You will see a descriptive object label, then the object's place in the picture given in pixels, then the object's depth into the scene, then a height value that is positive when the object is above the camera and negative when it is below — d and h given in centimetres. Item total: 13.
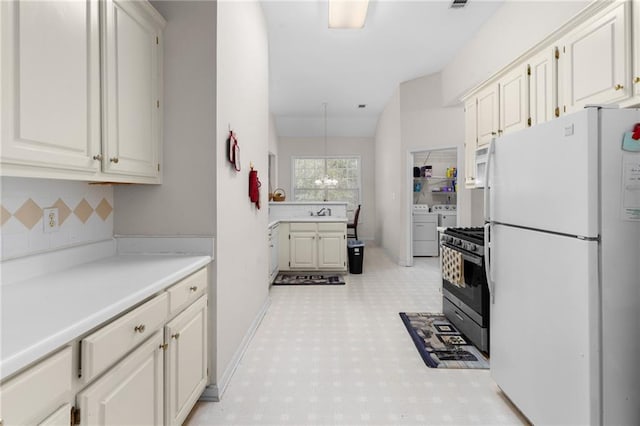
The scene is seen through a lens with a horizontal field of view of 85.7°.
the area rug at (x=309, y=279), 484 -102
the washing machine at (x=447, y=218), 723 -18
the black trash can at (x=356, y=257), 541 -74
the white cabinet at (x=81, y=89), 111 +49
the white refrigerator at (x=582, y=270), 138 -26
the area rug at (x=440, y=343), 252 -110
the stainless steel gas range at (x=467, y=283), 260 -60
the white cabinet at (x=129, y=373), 85 -53
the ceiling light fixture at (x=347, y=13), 323 +194
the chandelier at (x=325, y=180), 807 +70
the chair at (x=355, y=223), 707 -28
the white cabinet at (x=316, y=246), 531 -56
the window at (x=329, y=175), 891 +83
